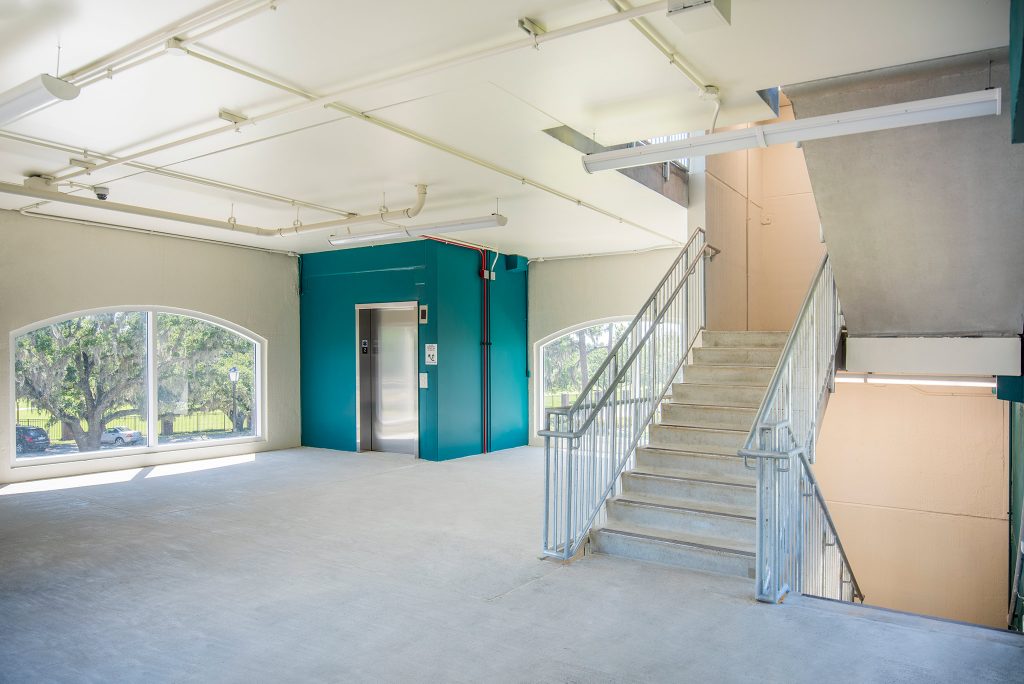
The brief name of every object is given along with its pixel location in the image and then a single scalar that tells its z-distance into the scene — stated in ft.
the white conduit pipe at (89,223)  24.47
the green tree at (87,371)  25.18
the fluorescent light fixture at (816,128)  11.05
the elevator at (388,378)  31.68
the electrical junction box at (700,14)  9.29
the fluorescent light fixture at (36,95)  11.10
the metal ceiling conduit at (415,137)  12.57
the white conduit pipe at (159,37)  10.27
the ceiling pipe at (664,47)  10.48
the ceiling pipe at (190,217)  19.03
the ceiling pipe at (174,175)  16.57
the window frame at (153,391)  24.52
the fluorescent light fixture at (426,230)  22.20
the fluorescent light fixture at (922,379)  21.86
